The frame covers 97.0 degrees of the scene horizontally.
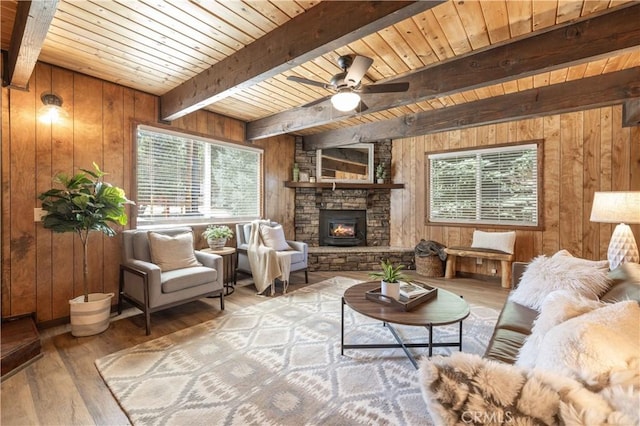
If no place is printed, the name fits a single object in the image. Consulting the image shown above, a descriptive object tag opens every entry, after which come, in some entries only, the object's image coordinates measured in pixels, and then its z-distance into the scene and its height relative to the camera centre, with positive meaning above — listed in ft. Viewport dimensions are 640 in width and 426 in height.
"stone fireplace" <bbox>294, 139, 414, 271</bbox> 17.44 -0.35
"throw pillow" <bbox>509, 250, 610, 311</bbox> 6.21 -1.60
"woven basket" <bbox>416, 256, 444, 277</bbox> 15.94 -3.20
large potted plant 8.14 -0.18
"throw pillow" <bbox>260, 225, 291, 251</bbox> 13.97 -1.42
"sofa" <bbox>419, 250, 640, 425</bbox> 2.20 -1.50
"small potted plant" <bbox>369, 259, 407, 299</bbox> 7.52 -1.92
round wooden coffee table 6.50 -2.49
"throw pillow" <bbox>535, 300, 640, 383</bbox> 2.85 -1.46
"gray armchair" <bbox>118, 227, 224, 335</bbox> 8.79 -2.37
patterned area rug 5.46 -3.90
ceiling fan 7.55 +3.50
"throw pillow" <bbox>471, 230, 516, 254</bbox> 14.27 -1.54
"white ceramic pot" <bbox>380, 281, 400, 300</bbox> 7.50 -2.13
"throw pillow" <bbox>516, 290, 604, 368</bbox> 4.09 -1.59
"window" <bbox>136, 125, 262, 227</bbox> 11.70 +1.41
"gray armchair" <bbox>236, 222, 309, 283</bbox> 13.80 -2.19
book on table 7.65 -2.25
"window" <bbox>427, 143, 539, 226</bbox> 14.47 +1.37
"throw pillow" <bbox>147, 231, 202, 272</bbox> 10.19 -1.58
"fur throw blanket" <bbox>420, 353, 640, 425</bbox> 2.16 -1.50
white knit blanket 12.41 -2.46
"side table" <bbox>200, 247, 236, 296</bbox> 12.27 -2.85
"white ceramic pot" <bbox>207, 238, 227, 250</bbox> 12.47 -1.51
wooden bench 13.93 -2.32
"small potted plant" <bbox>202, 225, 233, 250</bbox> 12.46 -1.21
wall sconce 8.87 +3.18
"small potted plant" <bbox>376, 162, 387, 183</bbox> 18.33 +2.34
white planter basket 8.43 -3.27
